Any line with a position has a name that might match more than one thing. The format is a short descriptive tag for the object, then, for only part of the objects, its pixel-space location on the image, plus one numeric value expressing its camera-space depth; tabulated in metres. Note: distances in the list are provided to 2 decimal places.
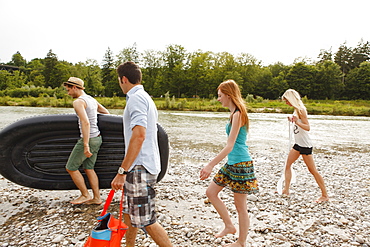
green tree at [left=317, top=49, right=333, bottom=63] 97.38
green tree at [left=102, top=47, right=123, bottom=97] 82.00
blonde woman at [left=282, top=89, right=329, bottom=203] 5.00
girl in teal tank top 3.23
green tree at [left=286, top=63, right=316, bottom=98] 78.12
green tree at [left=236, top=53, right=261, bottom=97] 79.19
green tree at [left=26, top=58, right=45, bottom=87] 88.62
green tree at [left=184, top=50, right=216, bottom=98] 76.06
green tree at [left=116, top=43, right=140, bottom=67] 86.25
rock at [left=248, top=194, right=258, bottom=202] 5.19
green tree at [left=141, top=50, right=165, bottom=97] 80.75
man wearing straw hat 4.27
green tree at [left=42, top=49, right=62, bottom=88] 90.50
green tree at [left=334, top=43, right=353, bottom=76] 94.50
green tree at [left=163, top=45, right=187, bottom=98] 78.25
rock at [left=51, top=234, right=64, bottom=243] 3.64
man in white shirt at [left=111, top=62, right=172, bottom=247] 2.68
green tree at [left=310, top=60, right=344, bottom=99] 76.75
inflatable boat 4.70
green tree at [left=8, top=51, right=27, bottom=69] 153.25
